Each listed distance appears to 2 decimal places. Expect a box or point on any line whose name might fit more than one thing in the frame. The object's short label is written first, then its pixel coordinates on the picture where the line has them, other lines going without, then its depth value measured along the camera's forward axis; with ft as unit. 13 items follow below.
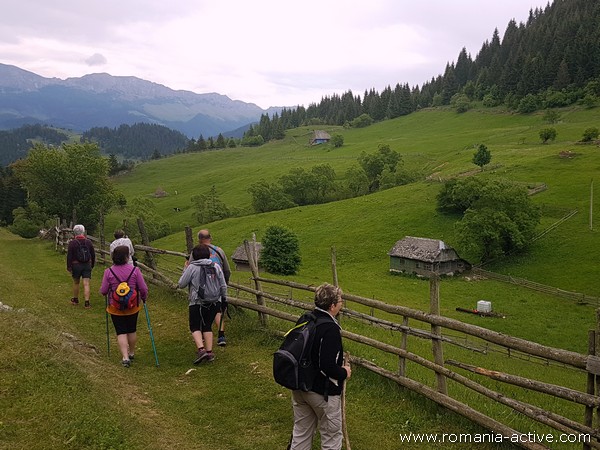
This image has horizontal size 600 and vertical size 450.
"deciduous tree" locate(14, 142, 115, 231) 155.43
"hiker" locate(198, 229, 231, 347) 31.30
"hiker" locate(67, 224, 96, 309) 42.98
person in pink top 27.91
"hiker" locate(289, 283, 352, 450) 16.02
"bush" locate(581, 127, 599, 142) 246.88
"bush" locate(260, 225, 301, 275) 162.30
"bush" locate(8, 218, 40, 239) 184.96
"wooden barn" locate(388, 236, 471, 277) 160.86
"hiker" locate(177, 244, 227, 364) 28.94
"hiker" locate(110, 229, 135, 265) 39.04
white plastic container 122.42
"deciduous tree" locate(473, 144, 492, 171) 225.80
